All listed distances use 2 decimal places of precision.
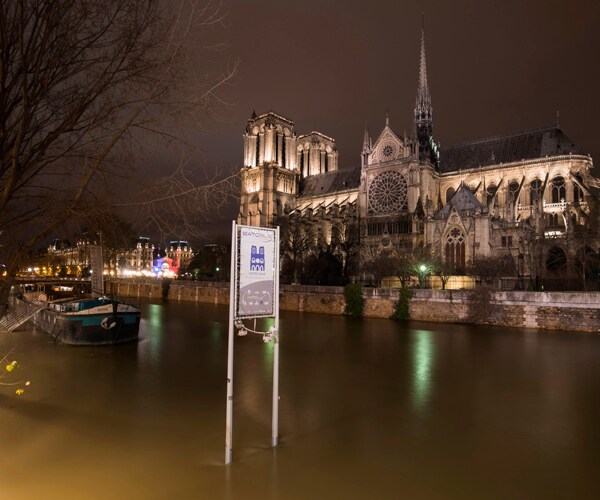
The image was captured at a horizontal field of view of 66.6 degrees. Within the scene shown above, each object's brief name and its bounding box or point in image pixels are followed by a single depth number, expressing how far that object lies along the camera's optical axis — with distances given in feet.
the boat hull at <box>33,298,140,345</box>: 65.26
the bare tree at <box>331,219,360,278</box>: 169.48
